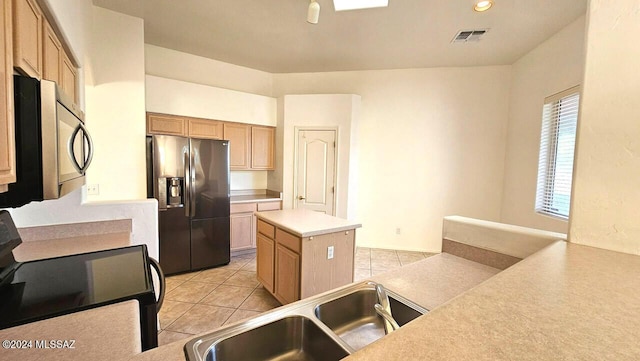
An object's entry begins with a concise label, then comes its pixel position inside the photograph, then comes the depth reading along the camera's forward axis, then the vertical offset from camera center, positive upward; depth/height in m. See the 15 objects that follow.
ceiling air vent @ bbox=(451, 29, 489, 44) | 3.02 +1.60
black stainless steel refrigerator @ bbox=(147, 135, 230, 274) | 3.02 -0.43
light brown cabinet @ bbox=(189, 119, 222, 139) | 3.66 +0.49
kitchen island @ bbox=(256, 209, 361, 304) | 2.21 -0.78
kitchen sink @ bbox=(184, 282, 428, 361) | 0.84 -0.60
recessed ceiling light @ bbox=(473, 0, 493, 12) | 2.44 +1.57
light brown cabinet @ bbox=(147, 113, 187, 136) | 3.34 +0.49
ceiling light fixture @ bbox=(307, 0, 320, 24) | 2.21 +1.30
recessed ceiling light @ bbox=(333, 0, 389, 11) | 2.53 +1.59
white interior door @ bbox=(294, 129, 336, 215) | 4.17 -0.06
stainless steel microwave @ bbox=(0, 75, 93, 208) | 0.83 +0.05
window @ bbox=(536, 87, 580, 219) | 2.74 +0.24
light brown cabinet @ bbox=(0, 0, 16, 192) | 0.74 +0.14
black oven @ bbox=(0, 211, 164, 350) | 0.92 -0.52
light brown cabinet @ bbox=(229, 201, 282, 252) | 3.77 -0.88
